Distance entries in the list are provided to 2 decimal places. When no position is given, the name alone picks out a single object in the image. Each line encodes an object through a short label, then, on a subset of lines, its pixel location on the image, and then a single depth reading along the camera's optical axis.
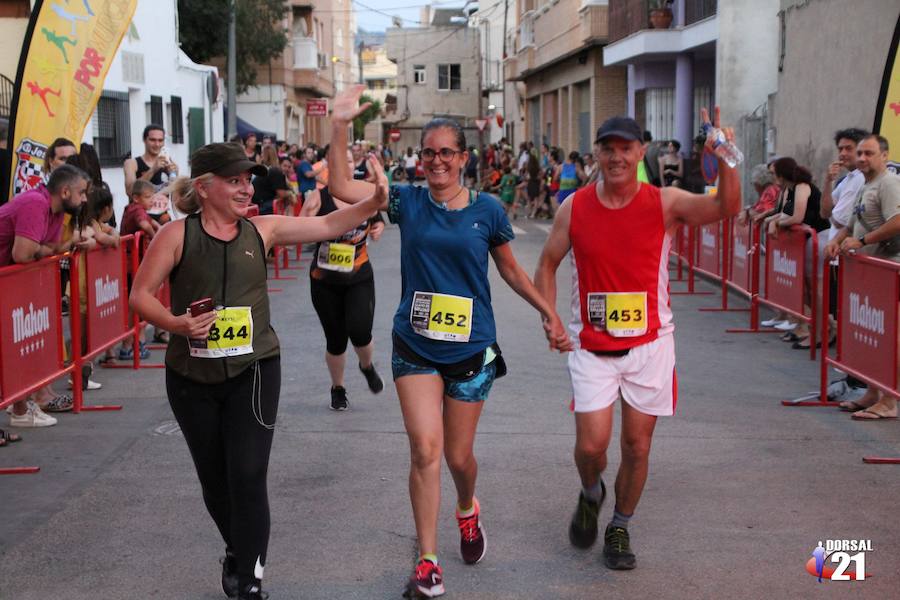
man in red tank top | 5.25
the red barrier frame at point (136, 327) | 10.41
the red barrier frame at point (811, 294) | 10.06
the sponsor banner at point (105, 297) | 9.45
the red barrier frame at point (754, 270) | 12.34
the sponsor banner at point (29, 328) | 7.38
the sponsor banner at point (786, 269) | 10.88
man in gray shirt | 8.54
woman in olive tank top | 4.70
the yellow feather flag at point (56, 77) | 11.09
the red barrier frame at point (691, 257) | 15.98
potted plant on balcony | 27.41
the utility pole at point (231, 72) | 32.53
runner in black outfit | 8.38
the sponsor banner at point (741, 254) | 12.97
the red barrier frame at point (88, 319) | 8.89
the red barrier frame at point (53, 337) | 7.29
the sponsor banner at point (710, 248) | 14.89
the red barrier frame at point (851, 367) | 7.45
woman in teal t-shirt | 5.00
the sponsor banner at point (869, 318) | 7.57
